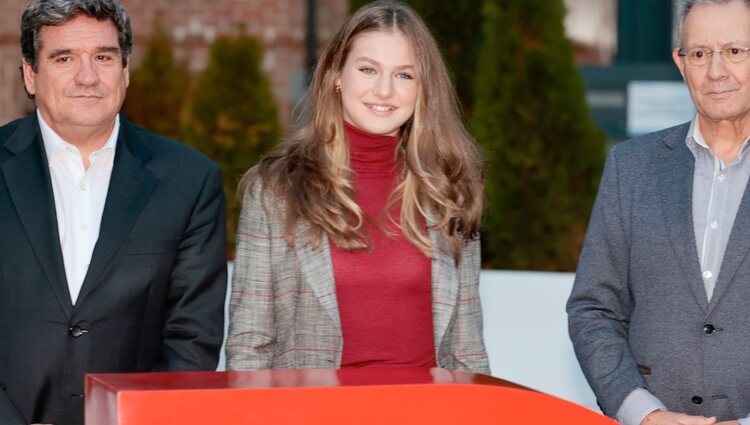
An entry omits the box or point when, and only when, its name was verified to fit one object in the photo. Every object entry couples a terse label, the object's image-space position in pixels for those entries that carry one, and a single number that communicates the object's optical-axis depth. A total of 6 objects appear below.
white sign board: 8.75
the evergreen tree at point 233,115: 8.00
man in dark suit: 3.18
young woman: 3.30
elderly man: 3.08
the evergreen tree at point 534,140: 6.89
